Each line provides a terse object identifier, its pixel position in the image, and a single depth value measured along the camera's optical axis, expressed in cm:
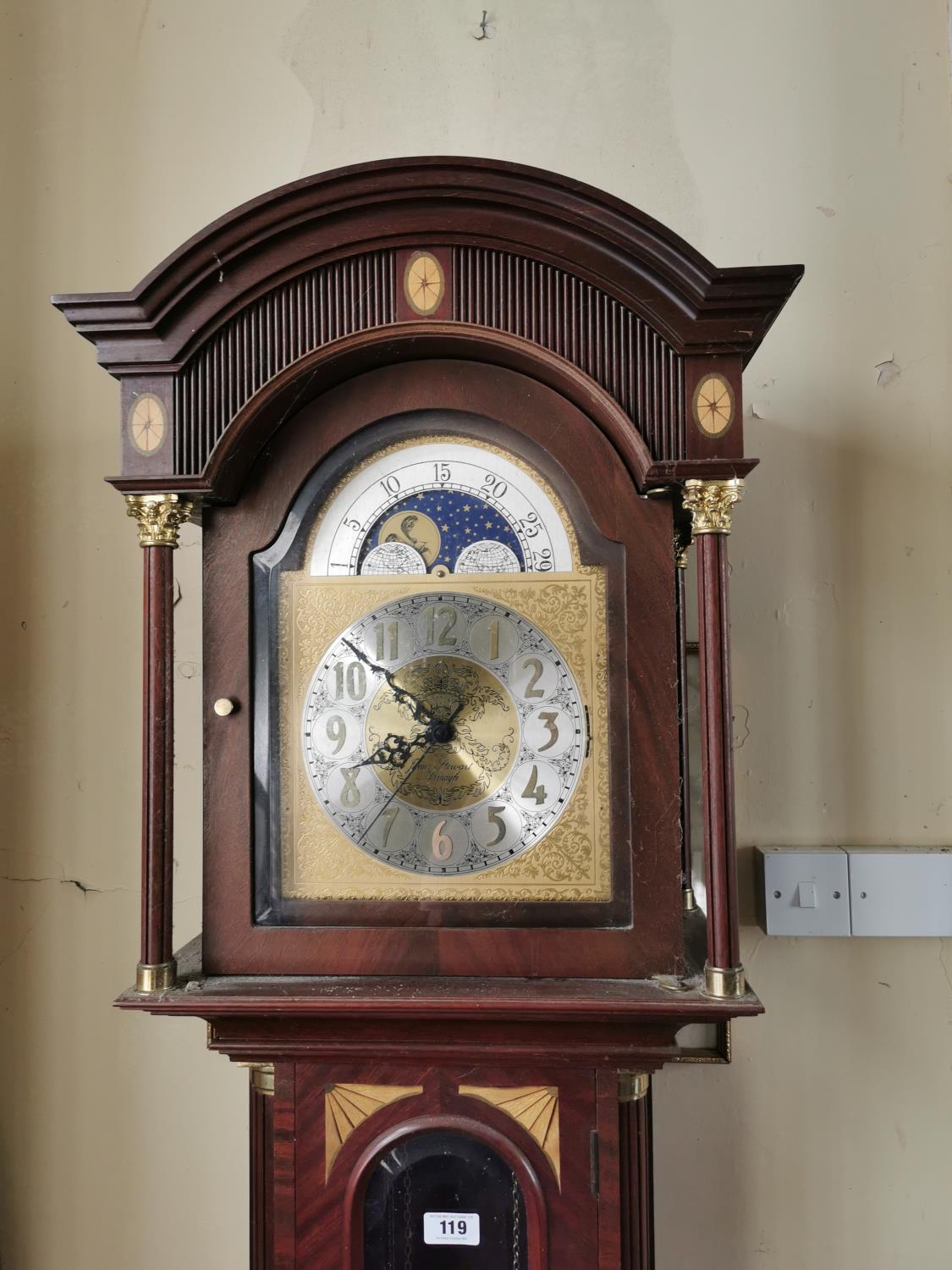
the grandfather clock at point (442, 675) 92
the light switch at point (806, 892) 124
